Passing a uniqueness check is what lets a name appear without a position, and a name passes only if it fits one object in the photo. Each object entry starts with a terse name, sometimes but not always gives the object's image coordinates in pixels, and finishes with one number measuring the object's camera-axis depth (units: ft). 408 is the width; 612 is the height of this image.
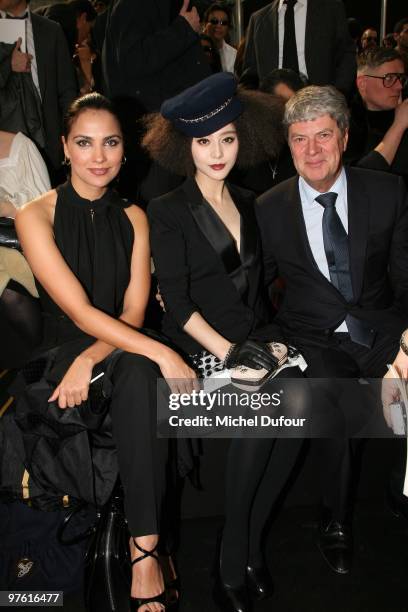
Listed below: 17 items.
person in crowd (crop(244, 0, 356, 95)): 11.76
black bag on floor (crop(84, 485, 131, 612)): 6.64
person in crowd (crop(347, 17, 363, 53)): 19.80
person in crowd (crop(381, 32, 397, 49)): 20.47
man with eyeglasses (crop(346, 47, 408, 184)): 10.50
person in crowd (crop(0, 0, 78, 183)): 10.69
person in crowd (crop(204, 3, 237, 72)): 15.96
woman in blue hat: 6.87
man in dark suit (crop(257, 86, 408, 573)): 7.49
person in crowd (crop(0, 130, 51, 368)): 8.72
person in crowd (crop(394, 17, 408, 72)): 18.03
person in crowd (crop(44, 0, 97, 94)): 13.99
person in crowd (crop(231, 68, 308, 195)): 10.77
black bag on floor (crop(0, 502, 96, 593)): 7.07
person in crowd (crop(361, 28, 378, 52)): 21.20
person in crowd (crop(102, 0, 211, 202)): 9.46
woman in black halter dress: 6.47
